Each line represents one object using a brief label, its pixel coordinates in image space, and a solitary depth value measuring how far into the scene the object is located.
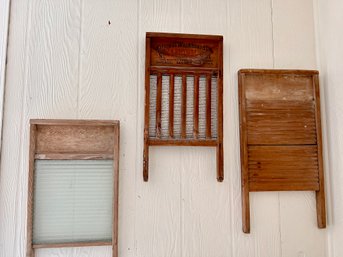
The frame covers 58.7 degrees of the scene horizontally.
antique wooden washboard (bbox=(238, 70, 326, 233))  1.40
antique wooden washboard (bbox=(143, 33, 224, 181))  1.38
